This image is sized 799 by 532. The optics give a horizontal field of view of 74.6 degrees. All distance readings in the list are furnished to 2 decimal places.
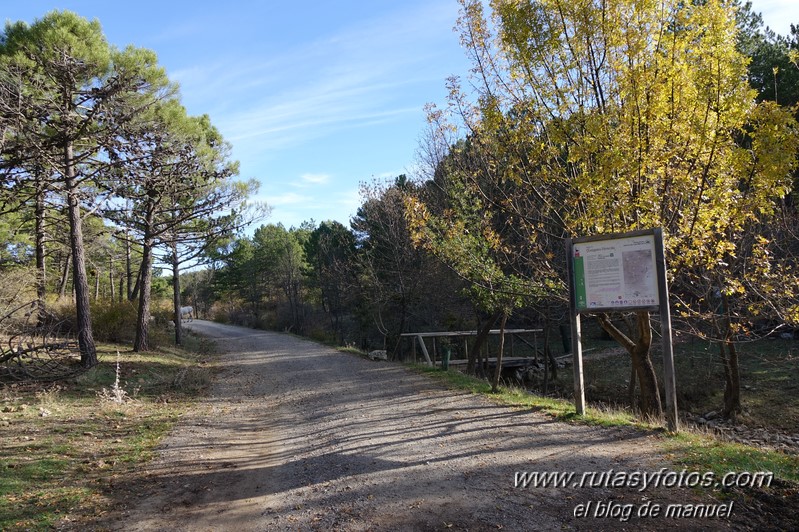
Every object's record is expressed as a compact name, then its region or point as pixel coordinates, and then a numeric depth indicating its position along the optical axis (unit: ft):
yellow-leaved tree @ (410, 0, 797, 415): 22.88
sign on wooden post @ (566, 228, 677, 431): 22.36
